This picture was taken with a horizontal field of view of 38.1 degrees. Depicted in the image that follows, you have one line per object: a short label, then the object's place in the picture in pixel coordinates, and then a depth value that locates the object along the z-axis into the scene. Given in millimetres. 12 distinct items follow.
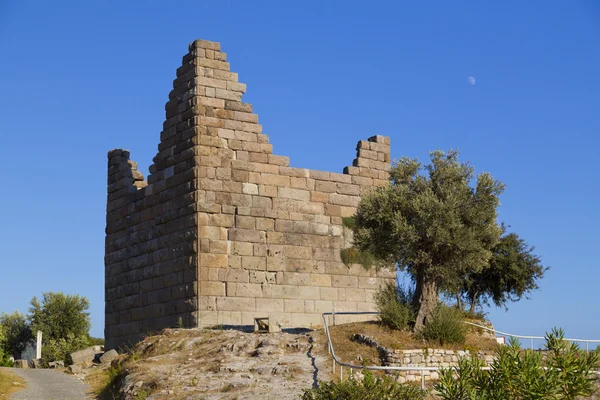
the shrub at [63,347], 27672
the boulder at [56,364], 24738
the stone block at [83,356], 24094
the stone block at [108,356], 23094
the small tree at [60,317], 33188
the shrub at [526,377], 12515
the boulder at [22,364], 26314
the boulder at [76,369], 22620
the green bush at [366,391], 14602
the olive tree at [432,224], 20078
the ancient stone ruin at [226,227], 22344
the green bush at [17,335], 35219
